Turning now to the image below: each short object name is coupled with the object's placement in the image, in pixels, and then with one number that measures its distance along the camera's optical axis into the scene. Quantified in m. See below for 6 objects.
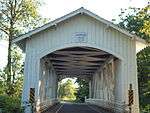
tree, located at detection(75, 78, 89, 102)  54.98
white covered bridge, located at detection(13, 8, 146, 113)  16.92
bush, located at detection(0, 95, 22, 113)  16.23
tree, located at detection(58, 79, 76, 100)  108.25
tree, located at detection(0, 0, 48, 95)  32.09
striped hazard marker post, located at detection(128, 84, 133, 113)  16.33
